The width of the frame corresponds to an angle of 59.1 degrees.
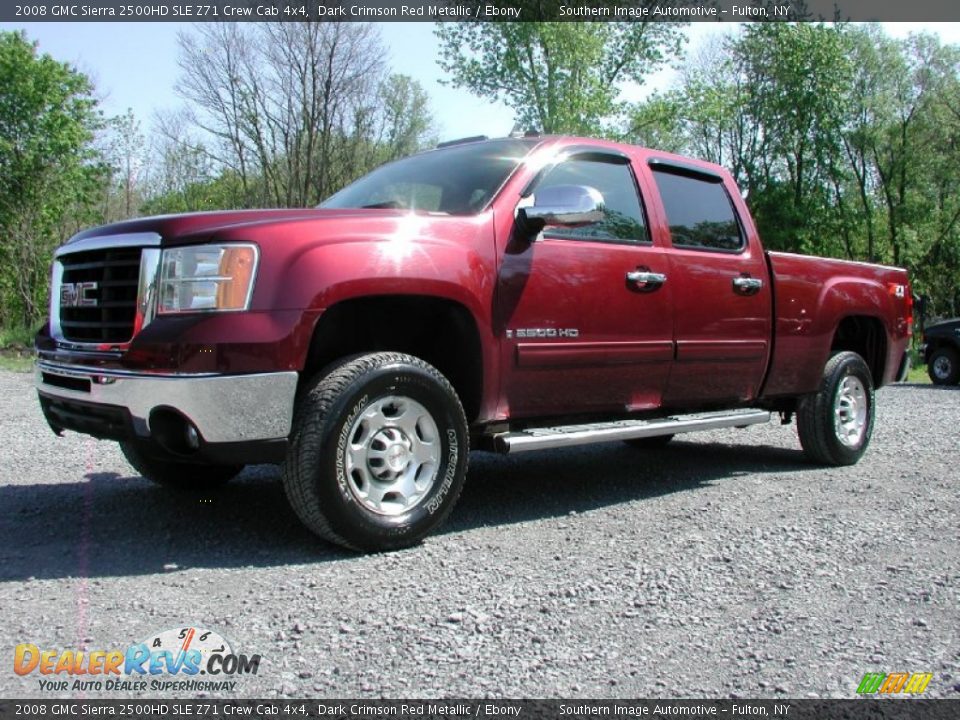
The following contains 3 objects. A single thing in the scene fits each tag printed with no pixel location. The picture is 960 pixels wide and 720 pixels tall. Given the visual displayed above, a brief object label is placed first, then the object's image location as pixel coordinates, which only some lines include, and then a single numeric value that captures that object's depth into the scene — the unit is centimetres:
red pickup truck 334
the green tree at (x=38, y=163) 2114
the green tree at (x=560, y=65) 2711
